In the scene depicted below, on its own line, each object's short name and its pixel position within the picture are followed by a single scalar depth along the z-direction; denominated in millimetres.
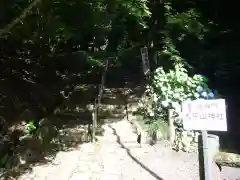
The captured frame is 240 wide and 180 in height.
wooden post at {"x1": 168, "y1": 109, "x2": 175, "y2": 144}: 3786
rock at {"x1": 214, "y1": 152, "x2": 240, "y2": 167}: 3207
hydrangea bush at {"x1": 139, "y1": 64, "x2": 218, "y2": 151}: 3962
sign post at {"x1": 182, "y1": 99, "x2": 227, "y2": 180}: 1595
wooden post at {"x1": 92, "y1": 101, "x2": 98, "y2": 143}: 3888
